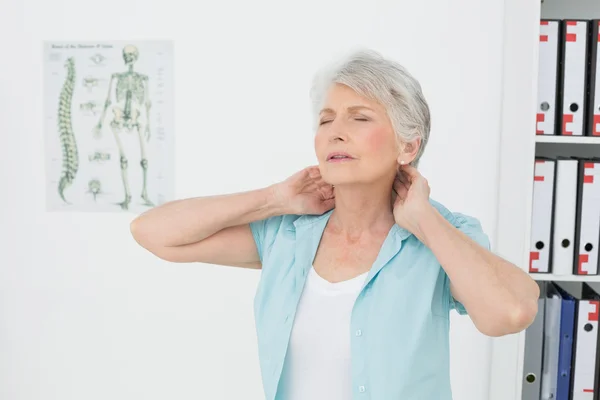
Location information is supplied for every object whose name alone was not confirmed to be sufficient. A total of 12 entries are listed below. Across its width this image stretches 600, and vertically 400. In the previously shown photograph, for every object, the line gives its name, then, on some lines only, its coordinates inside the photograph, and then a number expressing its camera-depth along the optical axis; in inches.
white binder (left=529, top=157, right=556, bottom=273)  84.6
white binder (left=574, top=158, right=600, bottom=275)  83.8
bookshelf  83.0
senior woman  51.2
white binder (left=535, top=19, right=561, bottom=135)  82.7
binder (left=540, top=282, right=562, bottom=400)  86.1
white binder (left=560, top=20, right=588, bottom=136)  82.1
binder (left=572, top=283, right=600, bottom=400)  85.1
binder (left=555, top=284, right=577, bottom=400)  85.7
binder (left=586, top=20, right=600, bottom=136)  82.1
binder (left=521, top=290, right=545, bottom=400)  86.7
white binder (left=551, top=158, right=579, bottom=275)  84.2
